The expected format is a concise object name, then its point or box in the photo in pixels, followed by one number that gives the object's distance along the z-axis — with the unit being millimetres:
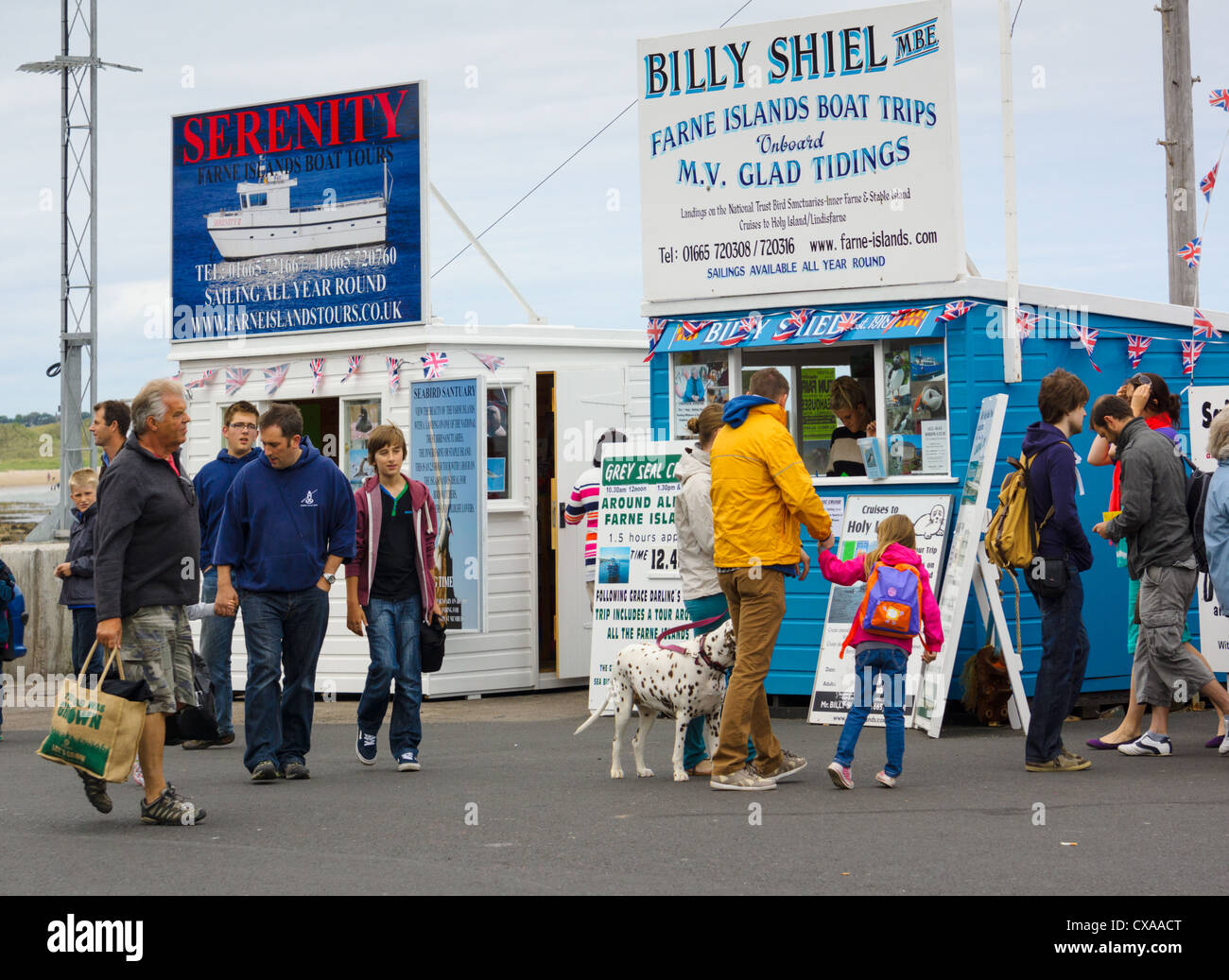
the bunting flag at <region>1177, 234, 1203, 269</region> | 14594
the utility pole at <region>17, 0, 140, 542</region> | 23719
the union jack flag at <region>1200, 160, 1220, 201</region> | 14319
